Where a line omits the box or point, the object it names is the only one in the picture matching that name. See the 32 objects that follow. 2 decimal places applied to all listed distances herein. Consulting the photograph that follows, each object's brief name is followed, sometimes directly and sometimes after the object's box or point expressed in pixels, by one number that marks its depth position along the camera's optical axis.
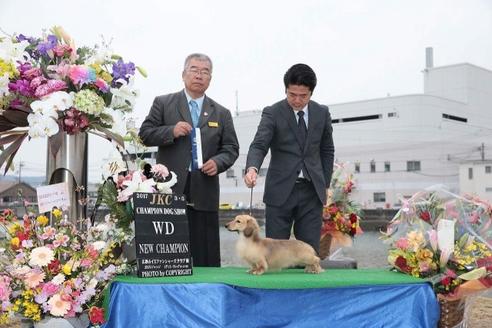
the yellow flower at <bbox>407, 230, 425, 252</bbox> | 2.90
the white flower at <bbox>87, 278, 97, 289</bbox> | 2.39
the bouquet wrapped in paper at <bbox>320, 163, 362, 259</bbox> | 5.14
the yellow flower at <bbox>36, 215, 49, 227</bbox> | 2.48
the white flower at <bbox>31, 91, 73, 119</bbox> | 2.54
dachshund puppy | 2.69
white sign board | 2.62
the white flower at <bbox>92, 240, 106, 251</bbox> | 2.45
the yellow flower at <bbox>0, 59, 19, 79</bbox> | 2.60
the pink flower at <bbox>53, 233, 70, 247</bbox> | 2.39
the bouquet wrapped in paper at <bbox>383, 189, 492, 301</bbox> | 2.73
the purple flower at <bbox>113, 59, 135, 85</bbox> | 2.86
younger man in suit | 3.21
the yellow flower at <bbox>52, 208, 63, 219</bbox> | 2.47
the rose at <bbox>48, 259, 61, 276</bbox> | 2.37
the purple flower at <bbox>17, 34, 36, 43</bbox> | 2.80
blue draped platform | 2.39
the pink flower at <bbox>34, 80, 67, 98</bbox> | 2.60
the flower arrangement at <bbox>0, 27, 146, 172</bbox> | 2.59
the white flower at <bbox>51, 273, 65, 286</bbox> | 2.32
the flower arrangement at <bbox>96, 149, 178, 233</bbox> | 2.68
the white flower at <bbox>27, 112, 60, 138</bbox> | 2.55
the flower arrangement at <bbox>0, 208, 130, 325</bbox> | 2.30
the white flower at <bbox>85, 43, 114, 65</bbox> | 2.82
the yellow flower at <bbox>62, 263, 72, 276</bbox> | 2.36
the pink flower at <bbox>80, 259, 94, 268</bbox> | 2.40
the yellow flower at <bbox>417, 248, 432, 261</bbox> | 2.81
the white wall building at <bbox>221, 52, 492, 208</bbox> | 39.56
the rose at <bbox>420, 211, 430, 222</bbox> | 3.10
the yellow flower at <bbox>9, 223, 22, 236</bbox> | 2.47
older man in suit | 3.39
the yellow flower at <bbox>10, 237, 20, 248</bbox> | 2.39
